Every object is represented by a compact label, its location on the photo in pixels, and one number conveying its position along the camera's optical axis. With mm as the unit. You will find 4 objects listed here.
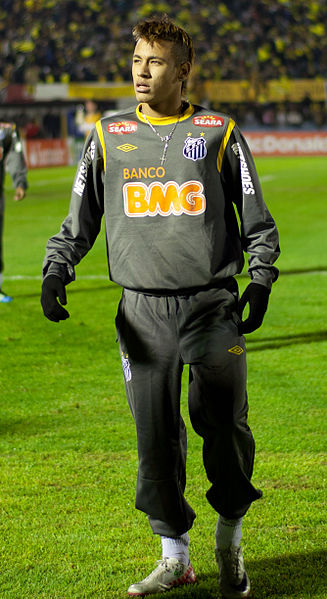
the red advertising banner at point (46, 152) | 69937
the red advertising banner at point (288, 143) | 84125
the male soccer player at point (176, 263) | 5785
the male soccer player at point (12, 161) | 18875
